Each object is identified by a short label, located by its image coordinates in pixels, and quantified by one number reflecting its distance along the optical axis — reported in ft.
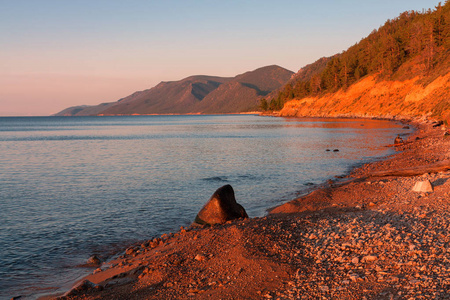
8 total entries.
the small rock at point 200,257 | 33.59
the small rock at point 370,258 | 27.99
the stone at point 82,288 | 31.50
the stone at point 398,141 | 128.26
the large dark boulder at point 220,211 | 52.49
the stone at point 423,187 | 47.97
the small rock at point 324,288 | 24.24
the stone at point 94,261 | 41.09
